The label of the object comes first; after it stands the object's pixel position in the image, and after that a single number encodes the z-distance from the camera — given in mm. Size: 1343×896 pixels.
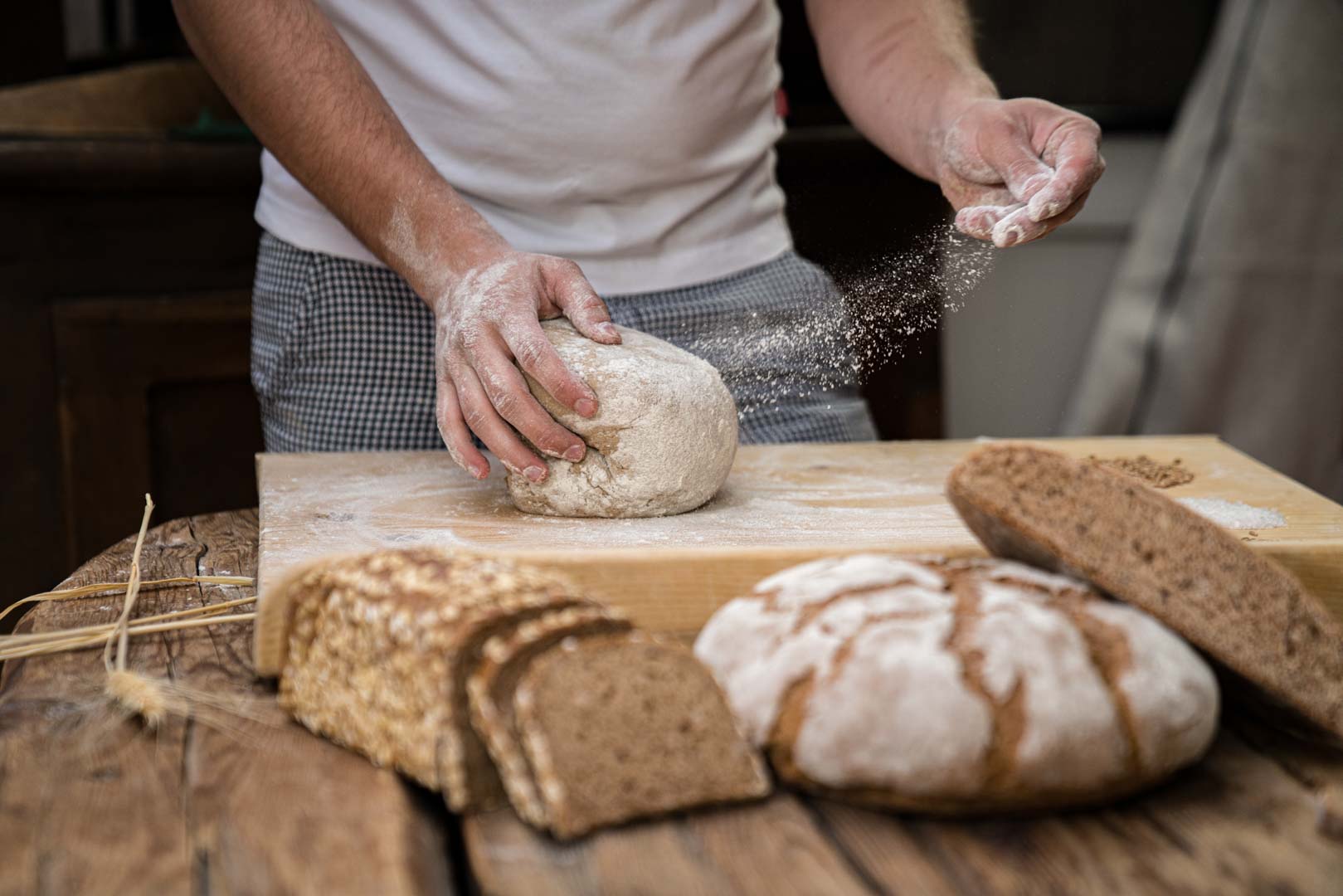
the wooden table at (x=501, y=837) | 778
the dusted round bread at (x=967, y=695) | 833
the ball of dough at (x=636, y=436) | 1539
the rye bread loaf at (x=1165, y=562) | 952
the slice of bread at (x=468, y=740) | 856
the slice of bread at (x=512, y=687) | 837
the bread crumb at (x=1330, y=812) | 854
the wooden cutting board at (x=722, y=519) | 1185
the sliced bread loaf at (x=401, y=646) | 868
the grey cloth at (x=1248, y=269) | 3311
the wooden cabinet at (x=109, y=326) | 2674
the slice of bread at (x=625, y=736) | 827
